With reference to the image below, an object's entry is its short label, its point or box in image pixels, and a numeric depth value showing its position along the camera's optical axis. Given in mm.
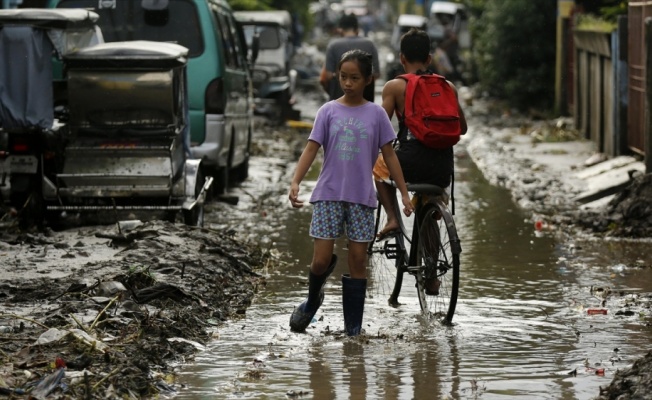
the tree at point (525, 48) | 26969
